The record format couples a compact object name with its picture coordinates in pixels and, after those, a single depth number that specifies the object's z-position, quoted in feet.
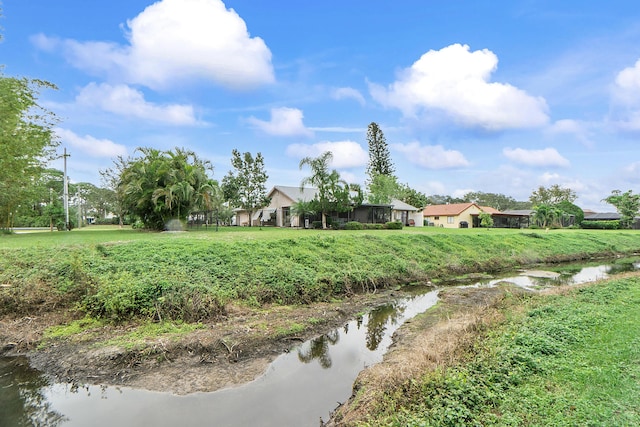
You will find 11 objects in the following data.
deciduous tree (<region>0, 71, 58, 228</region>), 55.42
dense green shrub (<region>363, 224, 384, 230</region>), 95.50
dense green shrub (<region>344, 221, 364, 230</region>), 90.84
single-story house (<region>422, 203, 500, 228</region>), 151.33
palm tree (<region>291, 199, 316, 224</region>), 93.04
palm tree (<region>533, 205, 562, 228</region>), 144.25
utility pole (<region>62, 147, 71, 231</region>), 81.46
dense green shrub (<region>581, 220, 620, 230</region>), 139.64
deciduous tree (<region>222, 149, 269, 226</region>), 120.26
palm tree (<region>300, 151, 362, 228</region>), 90.33
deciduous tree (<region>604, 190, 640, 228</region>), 145.38
